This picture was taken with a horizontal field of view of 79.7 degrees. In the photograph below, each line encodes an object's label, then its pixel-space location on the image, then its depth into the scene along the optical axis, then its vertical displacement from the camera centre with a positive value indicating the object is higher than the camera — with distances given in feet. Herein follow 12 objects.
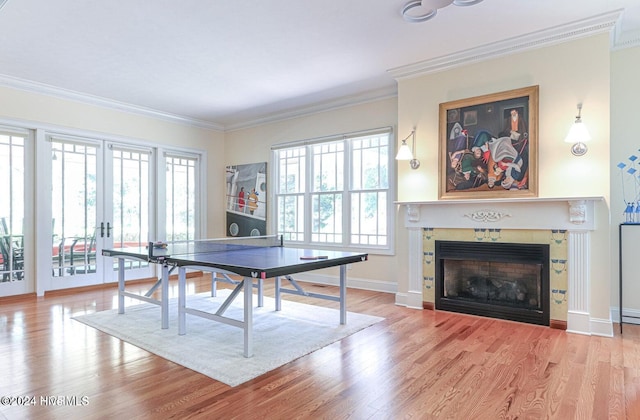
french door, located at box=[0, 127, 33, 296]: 16.26 -0.10
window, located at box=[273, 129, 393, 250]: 18.08 +0.94
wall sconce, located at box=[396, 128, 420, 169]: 14.60 +2.16
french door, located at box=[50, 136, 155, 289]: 17.94 +0.13
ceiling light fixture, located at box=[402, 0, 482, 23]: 9.82 +5.46
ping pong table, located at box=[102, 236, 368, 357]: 9.48 -1.45
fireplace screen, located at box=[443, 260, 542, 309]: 12.75 -2.60
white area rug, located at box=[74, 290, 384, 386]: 9.21 -3.71
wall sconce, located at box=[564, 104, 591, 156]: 11.30 +2.13
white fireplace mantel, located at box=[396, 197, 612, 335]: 11.65 -0.46
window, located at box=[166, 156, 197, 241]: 22.13 +0.67
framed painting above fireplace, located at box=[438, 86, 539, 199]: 12.59 +2.18
